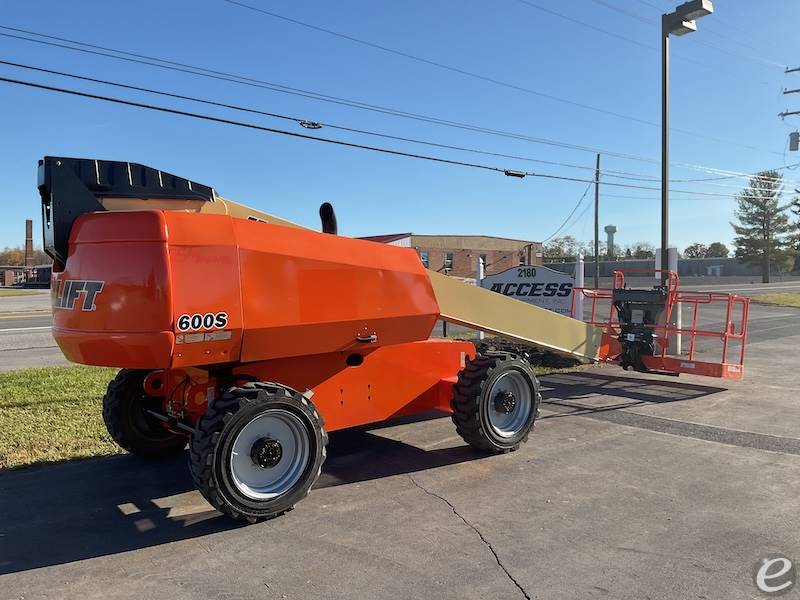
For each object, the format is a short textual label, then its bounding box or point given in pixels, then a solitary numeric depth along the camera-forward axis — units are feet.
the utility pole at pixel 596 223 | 102.37
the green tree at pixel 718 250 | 372.38
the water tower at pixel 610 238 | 297.74
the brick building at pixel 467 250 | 217.77
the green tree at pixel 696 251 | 386.40
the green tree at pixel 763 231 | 218.38
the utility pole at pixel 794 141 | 101.60
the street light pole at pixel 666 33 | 38.09
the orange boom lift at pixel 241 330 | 14.08
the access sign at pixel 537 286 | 41.73
